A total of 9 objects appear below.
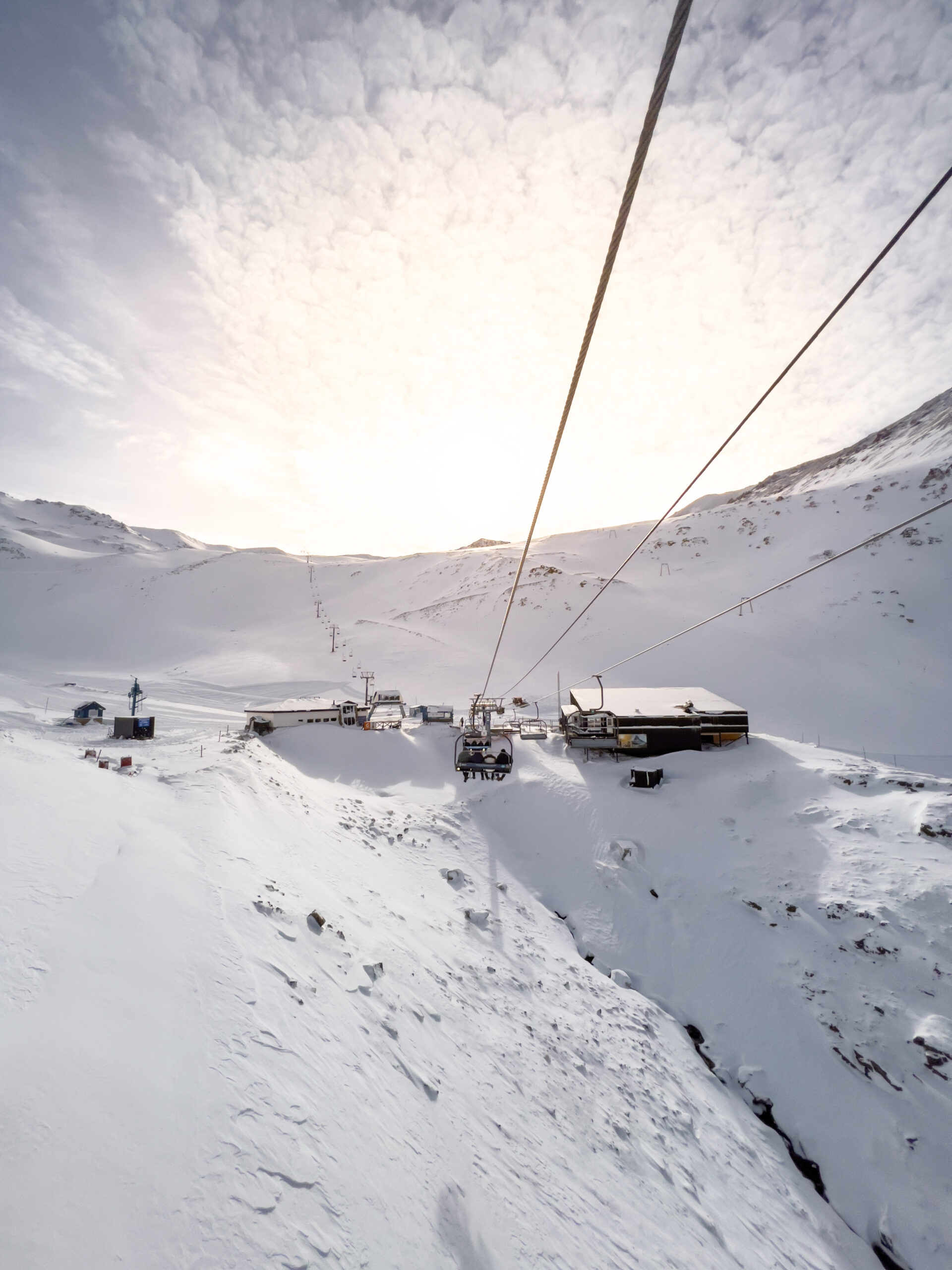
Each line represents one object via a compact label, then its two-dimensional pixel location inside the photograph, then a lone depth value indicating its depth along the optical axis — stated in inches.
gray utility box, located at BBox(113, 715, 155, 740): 1100.5
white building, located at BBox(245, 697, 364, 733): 1259.8
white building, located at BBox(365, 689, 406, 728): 1494.8
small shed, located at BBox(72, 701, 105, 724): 1264.8
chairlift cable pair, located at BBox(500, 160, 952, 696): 167.6
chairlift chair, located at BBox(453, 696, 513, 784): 986.1
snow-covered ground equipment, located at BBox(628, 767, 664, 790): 924.0
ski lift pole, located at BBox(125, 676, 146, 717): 1386.6
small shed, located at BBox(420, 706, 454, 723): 1425.9
